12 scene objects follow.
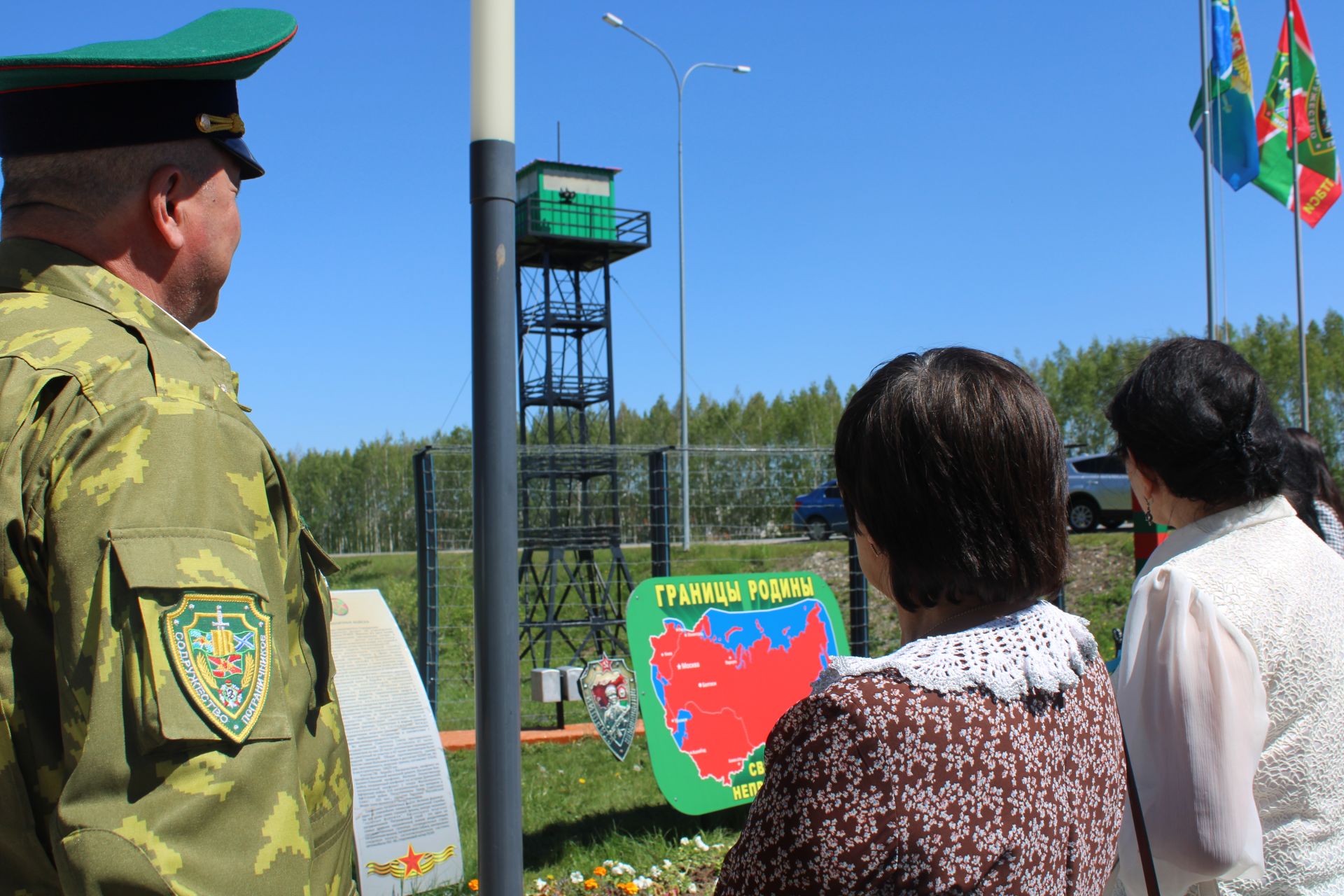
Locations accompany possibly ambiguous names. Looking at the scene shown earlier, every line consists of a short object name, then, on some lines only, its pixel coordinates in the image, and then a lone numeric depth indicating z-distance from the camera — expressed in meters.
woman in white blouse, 1.64
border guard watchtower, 9.11
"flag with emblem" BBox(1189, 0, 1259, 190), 10.31
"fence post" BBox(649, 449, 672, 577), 6.27
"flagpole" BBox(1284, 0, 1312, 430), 11.59
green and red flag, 12.08
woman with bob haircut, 1.13
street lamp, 18.70
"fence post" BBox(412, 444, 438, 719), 5.94
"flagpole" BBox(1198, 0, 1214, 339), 9.03
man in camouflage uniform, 1.09
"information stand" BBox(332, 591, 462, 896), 3.47
